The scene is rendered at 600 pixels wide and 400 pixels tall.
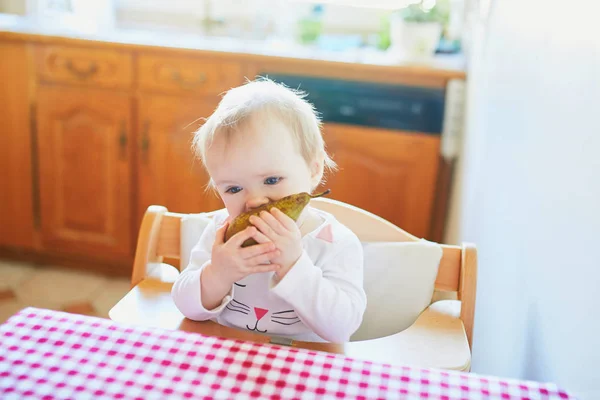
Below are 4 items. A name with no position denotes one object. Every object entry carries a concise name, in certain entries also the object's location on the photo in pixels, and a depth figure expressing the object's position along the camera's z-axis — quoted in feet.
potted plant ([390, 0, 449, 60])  7.01
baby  2.64
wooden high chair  2.75
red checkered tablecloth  1.82
